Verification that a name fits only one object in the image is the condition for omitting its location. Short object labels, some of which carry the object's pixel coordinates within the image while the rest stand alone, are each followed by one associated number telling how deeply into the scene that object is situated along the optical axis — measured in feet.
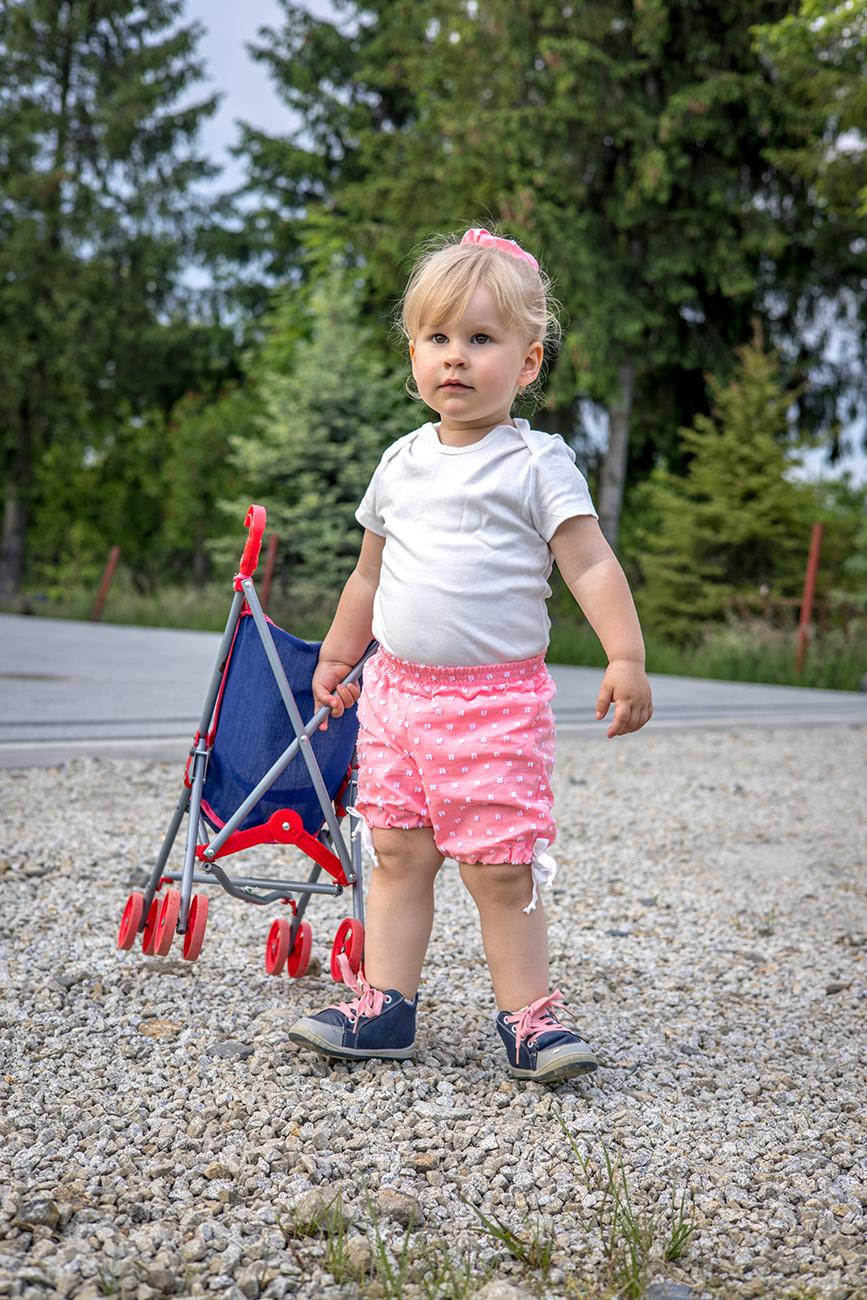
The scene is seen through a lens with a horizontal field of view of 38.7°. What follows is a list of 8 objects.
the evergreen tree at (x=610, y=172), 57.82
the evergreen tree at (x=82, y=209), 74.74
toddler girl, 7.06
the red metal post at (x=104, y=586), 57.31
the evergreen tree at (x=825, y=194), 48.83
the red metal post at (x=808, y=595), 47.16
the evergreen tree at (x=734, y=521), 56.70
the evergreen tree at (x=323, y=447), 54.34
